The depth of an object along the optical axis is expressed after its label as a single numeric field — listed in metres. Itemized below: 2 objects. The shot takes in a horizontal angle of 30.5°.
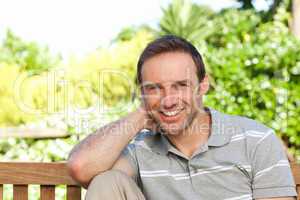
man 2.06
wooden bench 2.36
